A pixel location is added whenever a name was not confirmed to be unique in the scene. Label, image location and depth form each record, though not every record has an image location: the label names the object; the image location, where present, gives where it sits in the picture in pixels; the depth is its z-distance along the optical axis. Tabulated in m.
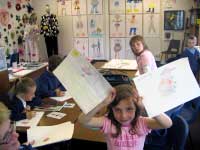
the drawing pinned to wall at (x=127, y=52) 7.18
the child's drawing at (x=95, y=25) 7.22
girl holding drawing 1.59
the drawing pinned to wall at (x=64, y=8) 7.36
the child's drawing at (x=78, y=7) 7.26
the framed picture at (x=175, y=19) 6.60
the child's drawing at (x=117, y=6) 6.98
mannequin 7.19
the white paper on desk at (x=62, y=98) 2.85
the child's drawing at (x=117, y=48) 7.22
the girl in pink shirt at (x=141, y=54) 3.25
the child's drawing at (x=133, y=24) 6.92
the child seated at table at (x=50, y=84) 2.99
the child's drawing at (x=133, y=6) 6.82
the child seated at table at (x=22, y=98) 2.36
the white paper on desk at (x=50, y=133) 1.96
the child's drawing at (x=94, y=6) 7.12
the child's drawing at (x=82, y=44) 7.48
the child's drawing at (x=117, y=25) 7.07
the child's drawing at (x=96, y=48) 7.36
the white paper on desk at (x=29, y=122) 2.23
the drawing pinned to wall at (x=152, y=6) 6.68
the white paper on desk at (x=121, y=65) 4.02
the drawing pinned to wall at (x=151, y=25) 6.77
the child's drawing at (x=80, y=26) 7.36
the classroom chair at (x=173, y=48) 6.63
